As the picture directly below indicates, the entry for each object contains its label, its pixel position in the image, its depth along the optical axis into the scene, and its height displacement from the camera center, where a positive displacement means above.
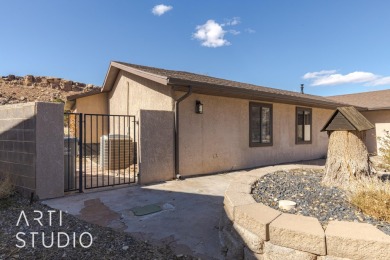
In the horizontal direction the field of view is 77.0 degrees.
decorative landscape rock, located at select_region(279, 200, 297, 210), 3.03 -0.96
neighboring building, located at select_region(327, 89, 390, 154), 14.54 +0.92
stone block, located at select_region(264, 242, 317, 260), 2.17 -1.15
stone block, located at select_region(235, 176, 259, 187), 4.02 -0.88
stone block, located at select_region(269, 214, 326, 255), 2.11 -0.94
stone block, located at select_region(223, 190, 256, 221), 2.89 -0.89
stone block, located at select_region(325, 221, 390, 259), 1.95 -0.93
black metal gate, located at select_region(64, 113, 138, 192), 5.64 -0.84
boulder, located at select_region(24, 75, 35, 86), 30.02 +6.14
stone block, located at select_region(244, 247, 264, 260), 2.43 -1.29
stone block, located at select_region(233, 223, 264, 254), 2.43 -1.14
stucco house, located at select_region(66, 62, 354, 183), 6.79 +0.25
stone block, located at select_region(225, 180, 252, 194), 3.50 -0.88
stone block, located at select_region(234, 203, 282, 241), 2.38 -0.91
